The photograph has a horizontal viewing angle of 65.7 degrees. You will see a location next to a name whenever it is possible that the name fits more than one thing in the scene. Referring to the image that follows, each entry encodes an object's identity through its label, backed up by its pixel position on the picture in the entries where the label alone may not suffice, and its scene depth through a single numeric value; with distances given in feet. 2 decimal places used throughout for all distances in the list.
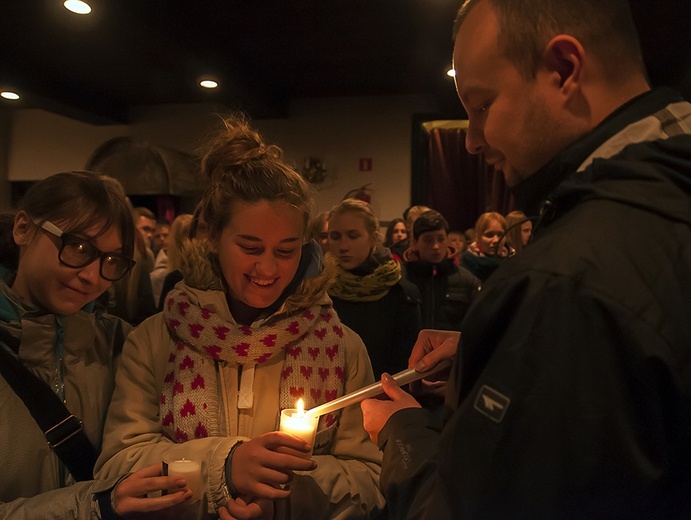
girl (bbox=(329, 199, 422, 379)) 10.10
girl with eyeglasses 4.13
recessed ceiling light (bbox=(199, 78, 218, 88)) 18.36
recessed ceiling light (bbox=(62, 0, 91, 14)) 13.19
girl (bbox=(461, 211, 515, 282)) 13.75
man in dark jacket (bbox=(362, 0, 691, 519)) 2.29
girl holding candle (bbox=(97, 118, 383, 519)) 4.44
